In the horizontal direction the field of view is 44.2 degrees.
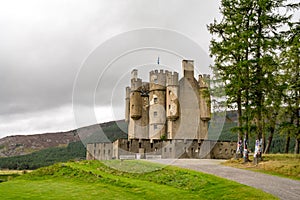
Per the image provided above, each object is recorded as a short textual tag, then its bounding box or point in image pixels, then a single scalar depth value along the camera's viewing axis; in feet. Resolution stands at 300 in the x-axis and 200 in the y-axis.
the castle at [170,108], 159.74
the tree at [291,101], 103.24
